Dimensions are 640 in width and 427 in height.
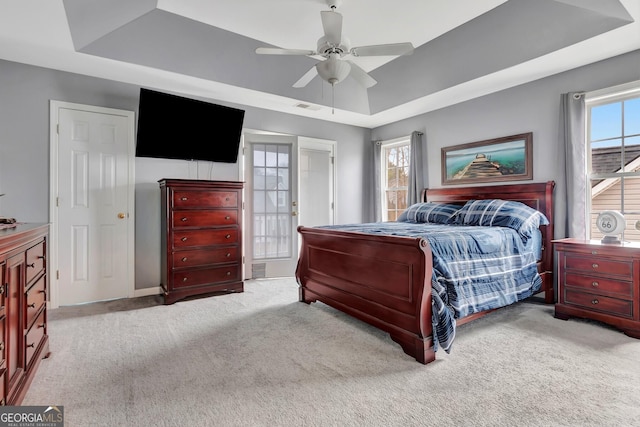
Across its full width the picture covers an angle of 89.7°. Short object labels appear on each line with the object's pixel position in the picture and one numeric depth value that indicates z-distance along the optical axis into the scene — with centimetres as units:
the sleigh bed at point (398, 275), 216
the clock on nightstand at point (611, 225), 275
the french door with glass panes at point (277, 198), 460
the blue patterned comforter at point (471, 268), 222
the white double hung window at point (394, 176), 543
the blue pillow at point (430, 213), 389
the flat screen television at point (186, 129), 350
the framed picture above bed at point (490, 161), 375
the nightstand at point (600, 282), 253
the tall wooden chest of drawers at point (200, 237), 351
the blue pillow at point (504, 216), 319
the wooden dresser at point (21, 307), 138
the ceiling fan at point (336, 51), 252
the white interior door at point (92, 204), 336
